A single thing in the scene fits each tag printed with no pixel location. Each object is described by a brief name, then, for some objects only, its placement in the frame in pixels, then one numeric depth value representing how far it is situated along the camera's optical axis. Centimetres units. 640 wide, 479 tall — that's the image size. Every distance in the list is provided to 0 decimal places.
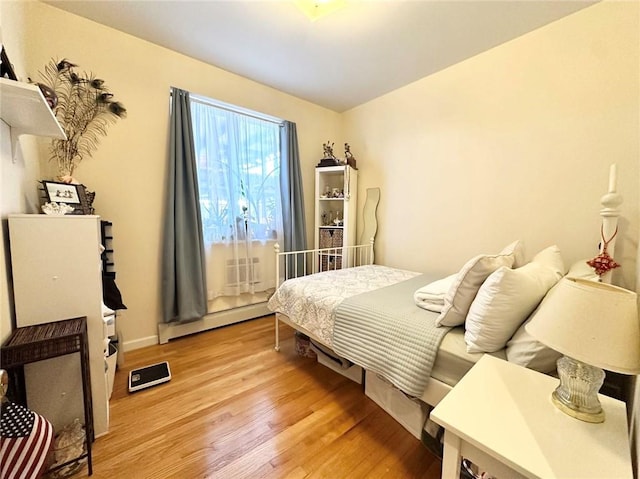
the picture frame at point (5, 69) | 101
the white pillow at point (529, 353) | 98
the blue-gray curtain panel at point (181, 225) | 233
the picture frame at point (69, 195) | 151
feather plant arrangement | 186
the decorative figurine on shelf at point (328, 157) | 324
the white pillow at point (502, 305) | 103
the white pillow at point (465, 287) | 121
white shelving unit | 318
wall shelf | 96
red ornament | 141
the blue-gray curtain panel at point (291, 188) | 309
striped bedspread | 121
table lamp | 60
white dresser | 120
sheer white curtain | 261
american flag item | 82
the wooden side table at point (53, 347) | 106
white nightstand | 61
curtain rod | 251
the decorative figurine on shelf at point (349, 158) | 321
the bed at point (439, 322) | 105
